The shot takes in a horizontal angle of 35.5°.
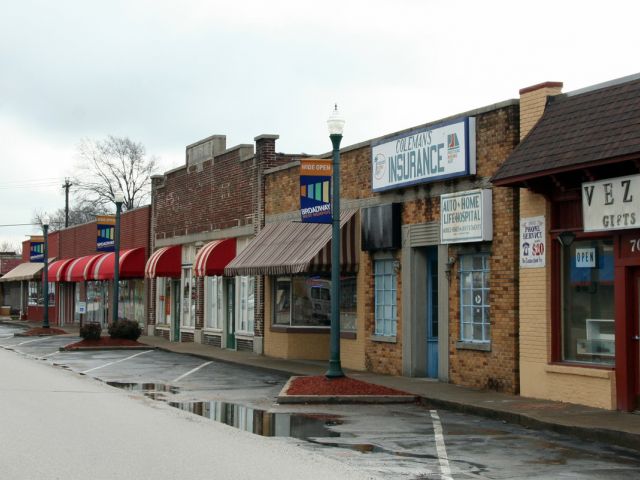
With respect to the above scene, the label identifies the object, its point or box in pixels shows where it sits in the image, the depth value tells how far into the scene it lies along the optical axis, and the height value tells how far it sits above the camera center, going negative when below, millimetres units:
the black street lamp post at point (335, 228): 18547 +1281
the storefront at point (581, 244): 14352 +830
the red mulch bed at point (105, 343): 30984 -1496
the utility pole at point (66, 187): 77425 +8522
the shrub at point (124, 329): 32156 -1078
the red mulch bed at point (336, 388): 17156 -1597
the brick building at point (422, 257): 17719 +830
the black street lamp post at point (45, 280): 42469 +688
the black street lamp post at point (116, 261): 33562 +1180
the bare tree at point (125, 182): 81562 +9322
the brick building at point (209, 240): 29094 +1853
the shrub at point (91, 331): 31266 -1106
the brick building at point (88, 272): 40406 +1120
